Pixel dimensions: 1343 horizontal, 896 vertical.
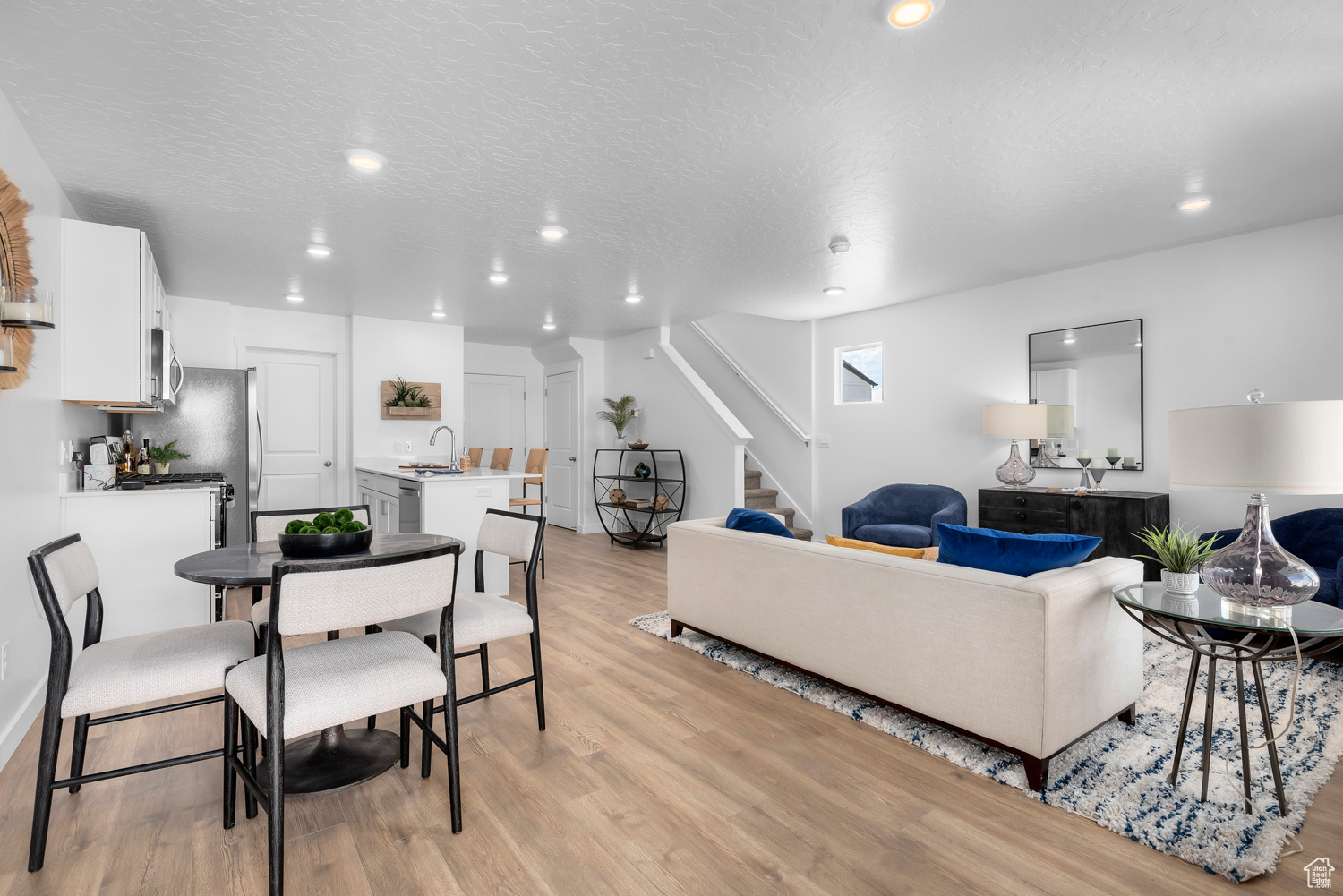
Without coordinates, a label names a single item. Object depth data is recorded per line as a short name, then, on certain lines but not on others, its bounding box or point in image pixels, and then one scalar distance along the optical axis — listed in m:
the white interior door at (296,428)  6.01
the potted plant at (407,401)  6.23
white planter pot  2.08
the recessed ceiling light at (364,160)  2.66
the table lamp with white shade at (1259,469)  1.69
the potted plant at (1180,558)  2.09
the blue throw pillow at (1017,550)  2.25
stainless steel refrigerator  4.66
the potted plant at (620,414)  7.33
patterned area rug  1.80
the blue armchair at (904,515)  4.82
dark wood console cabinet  4.02
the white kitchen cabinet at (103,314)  2.95
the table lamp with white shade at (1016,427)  4.56
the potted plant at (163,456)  4.22
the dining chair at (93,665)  1.70
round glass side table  1.78
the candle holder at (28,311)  2.05
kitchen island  4.32
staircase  6.54
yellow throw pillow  2.63
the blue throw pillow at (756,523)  3.21
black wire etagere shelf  6.80
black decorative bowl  2.08
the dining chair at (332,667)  1.60
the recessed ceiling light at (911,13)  1.75
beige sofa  2.07
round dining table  1.91
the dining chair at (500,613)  2.37
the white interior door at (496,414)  8.04
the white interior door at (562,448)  7.83
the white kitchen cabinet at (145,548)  3.21
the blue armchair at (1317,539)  3.24
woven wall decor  2.13
